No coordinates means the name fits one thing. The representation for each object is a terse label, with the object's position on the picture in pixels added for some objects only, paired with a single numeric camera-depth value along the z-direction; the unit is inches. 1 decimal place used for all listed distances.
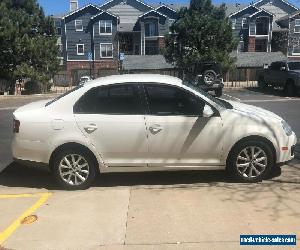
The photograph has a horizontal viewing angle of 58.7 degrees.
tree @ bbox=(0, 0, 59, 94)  568.6
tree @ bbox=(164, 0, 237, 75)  745.6
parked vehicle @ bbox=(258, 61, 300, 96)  493.2
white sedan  151.8
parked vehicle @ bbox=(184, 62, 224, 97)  501.2
